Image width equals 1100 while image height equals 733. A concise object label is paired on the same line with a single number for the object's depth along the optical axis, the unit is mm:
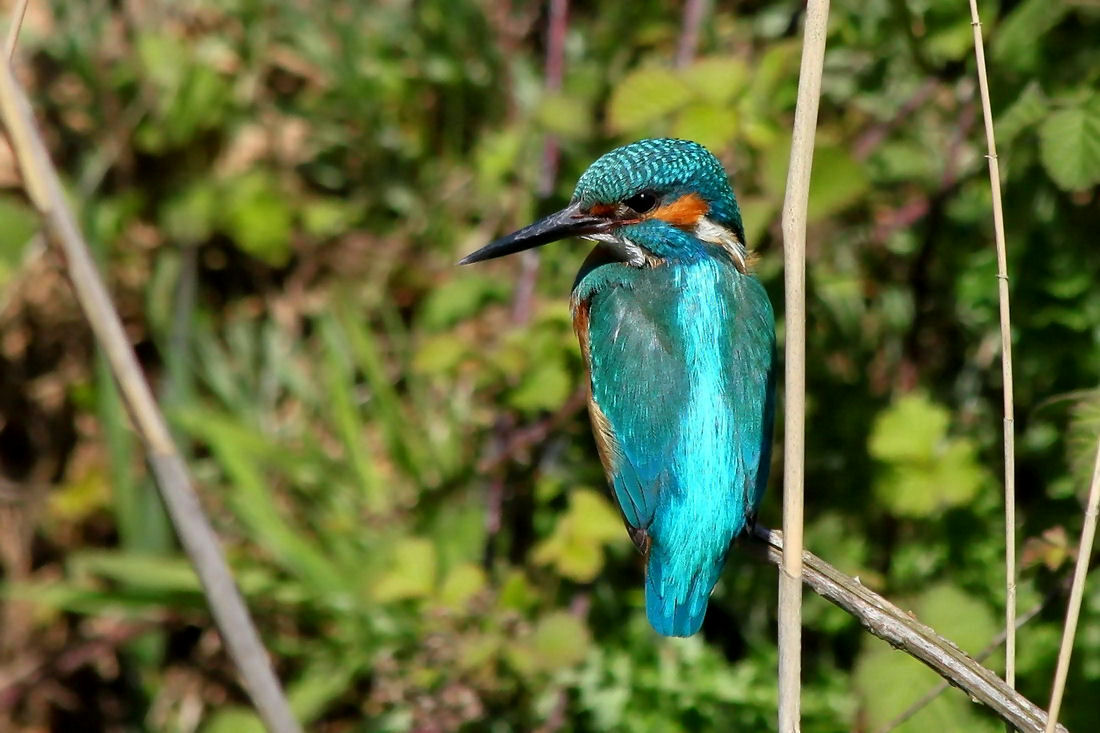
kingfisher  3613
